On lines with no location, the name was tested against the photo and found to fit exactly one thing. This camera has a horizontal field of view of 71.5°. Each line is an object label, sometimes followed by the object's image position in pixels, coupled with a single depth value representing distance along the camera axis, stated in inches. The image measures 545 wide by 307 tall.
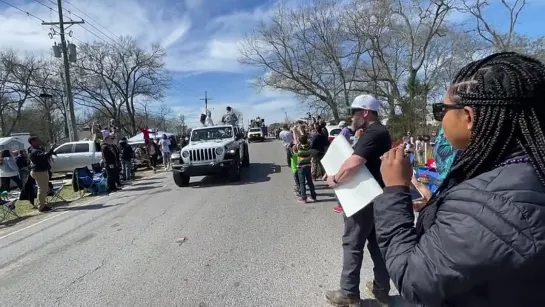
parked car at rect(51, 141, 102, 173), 698.8
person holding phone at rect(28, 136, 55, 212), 373.7
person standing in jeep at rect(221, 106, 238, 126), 683.4
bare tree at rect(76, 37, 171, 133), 1646.2
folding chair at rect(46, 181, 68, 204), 416.5
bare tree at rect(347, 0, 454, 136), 1166.3
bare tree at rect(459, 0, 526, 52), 1110.4
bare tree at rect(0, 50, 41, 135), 1626.5
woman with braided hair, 44.3
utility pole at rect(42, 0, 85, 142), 872.3
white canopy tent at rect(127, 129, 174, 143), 926.3
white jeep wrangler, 450.3
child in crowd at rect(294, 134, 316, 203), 316.2
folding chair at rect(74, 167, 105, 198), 457.7
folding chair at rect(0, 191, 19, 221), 349.4
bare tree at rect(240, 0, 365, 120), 1485.0
